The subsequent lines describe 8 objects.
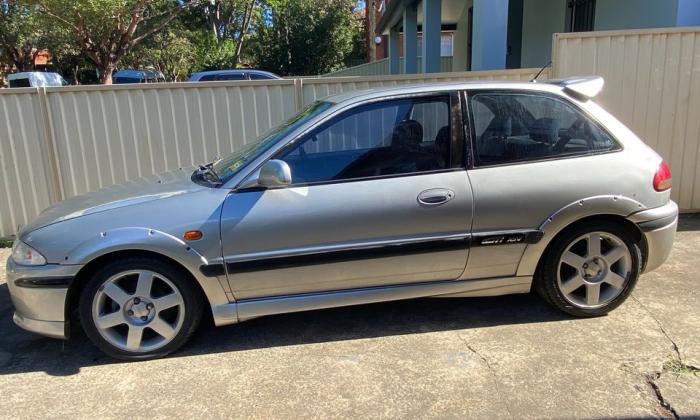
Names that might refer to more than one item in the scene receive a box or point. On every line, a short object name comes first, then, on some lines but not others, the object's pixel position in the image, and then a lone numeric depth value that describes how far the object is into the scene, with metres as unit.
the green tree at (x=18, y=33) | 23.39
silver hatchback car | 3.36
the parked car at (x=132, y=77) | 26.75
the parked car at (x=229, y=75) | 14.95
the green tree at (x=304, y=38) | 33.53
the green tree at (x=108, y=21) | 19.50
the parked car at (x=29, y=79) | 21.23
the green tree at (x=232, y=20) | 34.03
